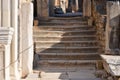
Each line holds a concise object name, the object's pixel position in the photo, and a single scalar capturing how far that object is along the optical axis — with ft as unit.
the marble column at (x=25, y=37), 30.53
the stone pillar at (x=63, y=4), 90.43
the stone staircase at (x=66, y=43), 35.41
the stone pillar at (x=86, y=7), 45.11
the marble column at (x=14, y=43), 27.04
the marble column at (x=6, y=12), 27.02
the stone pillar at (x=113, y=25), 31.34
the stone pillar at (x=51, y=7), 52.33
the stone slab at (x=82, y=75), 29.84
